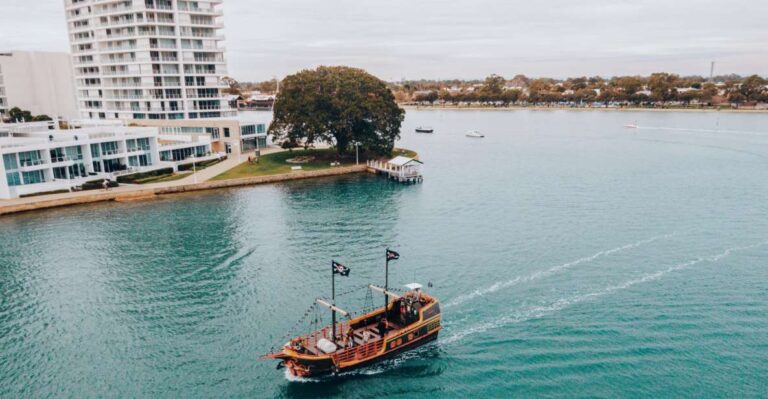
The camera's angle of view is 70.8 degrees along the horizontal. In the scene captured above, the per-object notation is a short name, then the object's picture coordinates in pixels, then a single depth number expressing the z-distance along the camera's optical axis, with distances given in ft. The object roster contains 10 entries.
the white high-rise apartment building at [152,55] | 430.61
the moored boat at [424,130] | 606.96
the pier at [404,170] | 332.19
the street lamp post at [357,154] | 372.42
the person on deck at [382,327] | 136.98
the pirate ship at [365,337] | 124.06
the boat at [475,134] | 559.38
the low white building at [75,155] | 273.95
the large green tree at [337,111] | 362.74
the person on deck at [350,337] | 130.15
